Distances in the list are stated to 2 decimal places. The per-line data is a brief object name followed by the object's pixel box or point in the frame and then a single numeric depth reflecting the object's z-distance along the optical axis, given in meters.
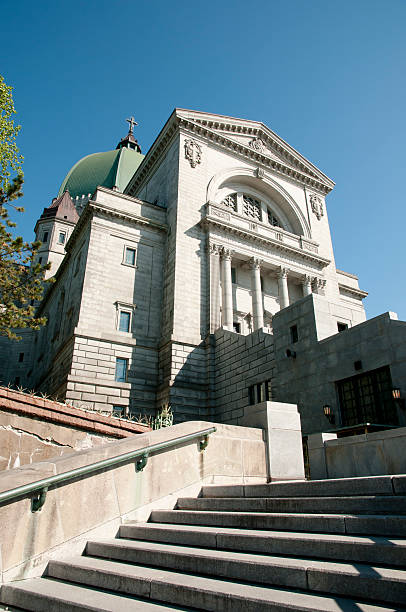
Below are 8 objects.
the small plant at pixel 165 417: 18.03
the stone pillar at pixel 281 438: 9.56
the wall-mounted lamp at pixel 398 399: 13.92
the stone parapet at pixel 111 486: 5.76
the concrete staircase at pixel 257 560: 4.02
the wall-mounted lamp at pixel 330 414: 16.19
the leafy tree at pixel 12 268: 16.61
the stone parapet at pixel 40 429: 11.09
